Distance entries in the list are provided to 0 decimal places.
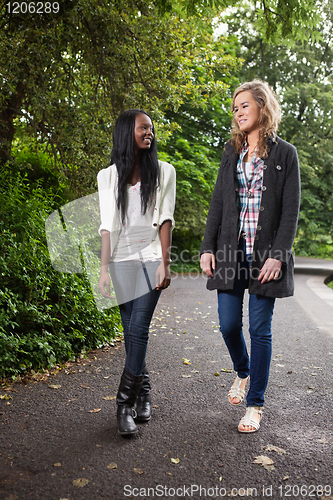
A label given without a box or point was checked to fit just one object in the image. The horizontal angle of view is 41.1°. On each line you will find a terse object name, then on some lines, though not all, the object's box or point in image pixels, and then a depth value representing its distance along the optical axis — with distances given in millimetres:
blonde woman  3033
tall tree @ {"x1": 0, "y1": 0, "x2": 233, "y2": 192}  6016
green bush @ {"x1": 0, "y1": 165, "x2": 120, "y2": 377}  4387
